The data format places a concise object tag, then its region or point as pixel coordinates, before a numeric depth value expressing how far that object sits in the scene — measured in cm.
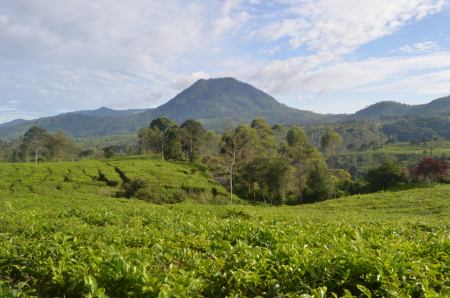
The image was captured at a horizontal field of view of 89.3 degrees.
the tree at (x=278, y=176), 3291
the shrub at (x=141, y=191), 2456
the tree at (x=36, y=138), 6028
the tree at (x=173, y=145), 5359
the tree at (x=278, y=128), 5281
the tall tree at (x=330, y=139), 3791
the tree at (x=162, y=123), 6869
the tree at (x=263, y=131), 4909
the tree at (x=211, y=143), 7784
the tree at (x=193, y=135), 5765
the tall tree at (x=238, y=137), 3875
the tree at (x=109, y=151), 7649
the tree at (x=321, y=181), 3350
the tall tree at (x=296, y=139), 4352
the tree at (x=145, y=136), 5538
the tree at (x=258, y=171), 3384
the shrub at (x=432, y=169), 3094
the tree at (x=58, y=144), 5625
